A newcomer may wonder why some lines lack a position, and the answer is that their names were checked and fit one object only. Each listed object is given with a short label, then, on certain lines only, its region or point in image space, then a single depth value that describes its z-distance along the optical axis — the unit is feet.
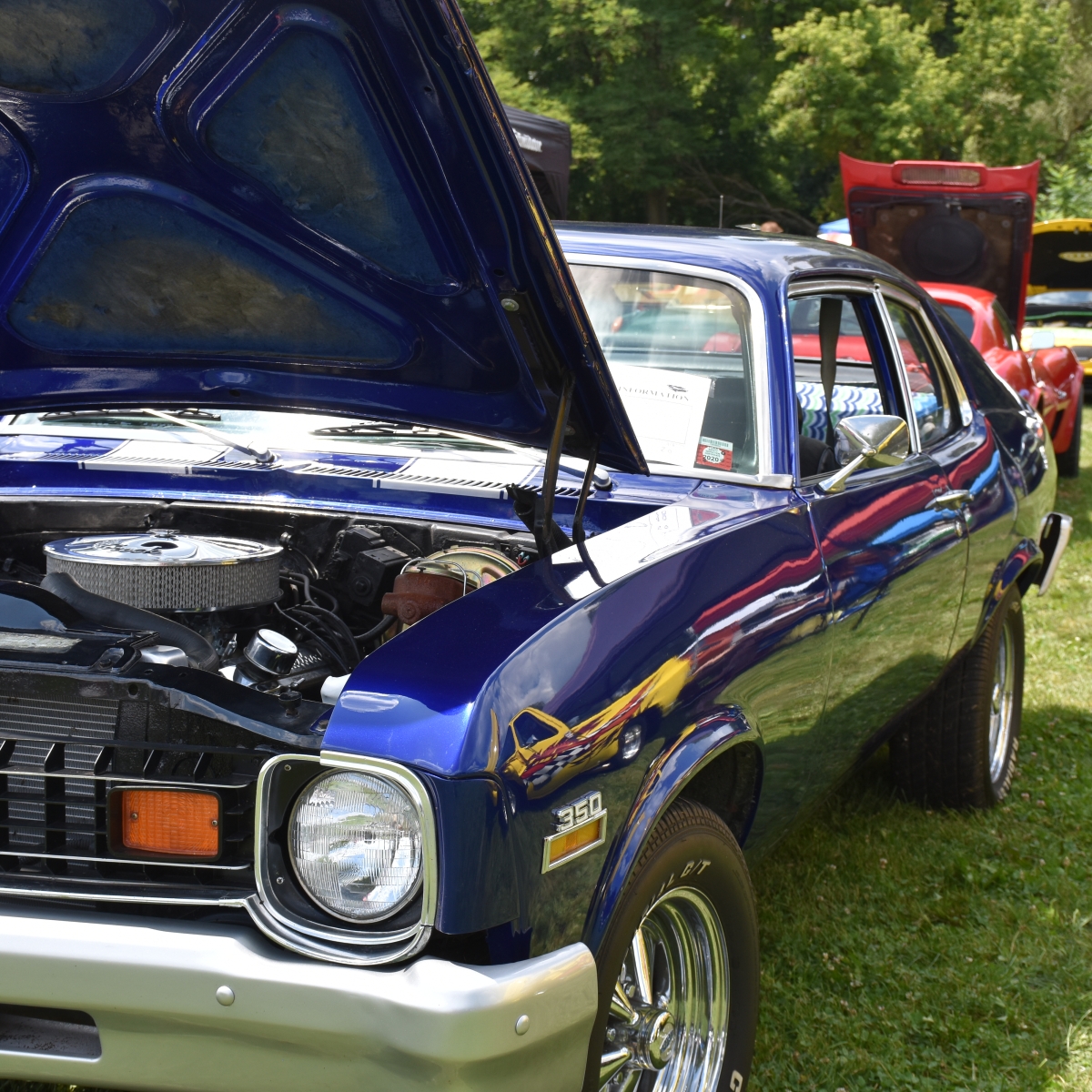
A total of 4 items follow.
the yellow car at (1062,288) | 34.73
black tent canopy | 33.65
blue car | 5.14
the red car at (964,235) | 23.35
